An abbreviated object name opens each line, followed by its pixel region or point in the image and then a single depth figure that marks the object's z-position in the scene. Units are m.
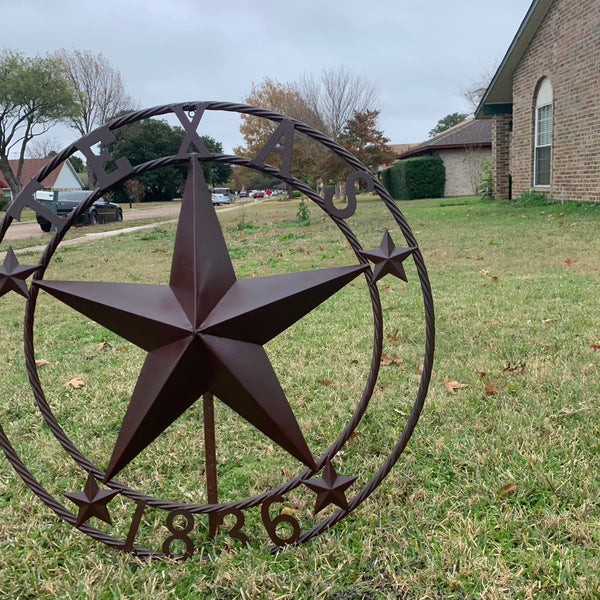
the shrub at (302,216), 15.25
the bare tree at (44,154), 65.88
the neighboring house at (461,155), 27.78
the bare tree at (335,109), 33.34
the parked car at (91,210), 18.42
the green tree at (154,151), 45.82
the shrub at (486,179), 20.17
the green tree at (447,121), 73.49
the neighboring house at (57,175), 60.66
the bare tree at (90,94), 39.16
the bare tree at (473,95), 42.69
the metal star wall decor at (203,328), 1.81
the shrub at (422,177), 26.55
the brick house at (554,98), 11.59
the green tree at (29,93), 36.62
